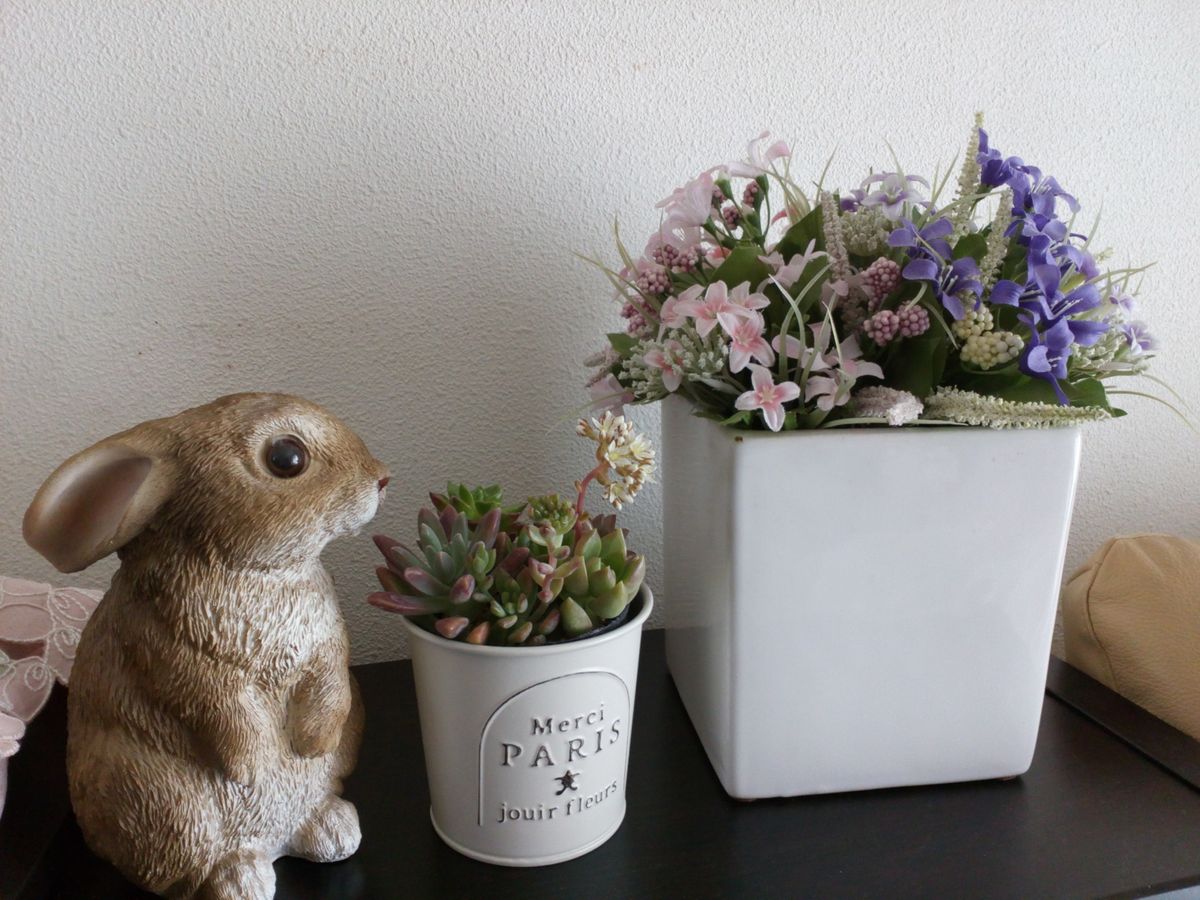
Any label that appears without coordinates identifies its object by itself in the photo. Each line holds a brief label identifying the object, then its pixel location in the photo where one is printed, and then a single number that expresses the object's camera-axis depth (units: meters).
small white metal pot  0.45
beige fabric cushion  0.65
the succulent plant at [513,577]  0.45
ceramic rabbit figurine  0.39
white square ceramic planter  0.49
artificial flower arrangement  0.47
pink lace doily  0.51
